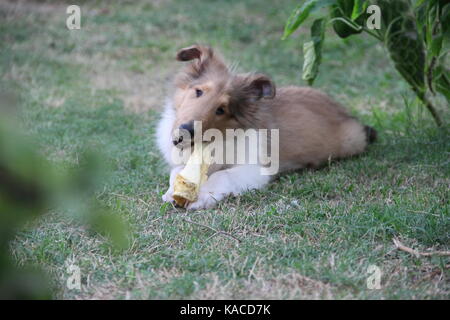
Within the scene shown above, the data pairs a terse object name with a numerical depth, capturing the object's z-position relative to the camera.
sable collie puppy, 4.68
